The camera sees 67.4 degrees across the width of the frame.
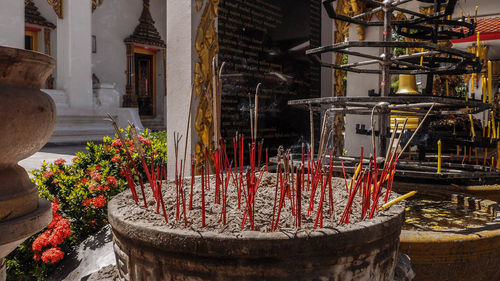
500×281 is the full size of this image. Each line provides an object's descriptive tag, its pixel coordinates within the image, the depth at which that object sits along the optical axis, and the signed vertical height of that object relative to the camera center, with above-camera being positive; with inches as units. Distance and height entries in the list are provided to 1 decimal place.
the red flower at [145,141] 141.1 -8.1
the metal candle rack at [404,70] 76.4 +14.3
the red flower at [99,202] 101.0 -22.3
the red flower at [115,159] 119.1 -12.5
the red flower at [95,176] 108.3 -16.5
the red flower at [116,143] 134.4 -8.5
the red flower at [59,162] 122.2 -14.1
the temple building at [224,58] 129.2 +29.2
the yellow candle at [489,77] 91.9 +11.7
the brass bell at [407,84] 129.6 +13.2
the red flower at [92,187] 105.6 -19.2
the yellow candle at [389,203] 51.7 -11.3
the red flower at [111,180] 109.2 -17.7
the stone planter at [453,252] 61.5 -21.6
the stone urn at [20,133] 43.9 -1.8
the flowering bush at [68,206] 93.1 -24.1
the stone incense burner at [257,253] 39.0 -14.4
